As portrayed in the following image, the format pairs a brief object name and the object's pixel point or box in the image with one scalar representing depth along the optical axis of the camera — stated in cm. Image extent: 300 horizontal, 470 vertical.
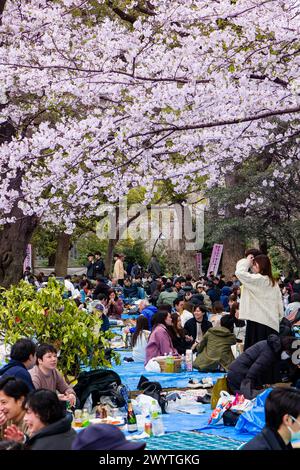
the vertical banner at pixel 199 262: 3007
